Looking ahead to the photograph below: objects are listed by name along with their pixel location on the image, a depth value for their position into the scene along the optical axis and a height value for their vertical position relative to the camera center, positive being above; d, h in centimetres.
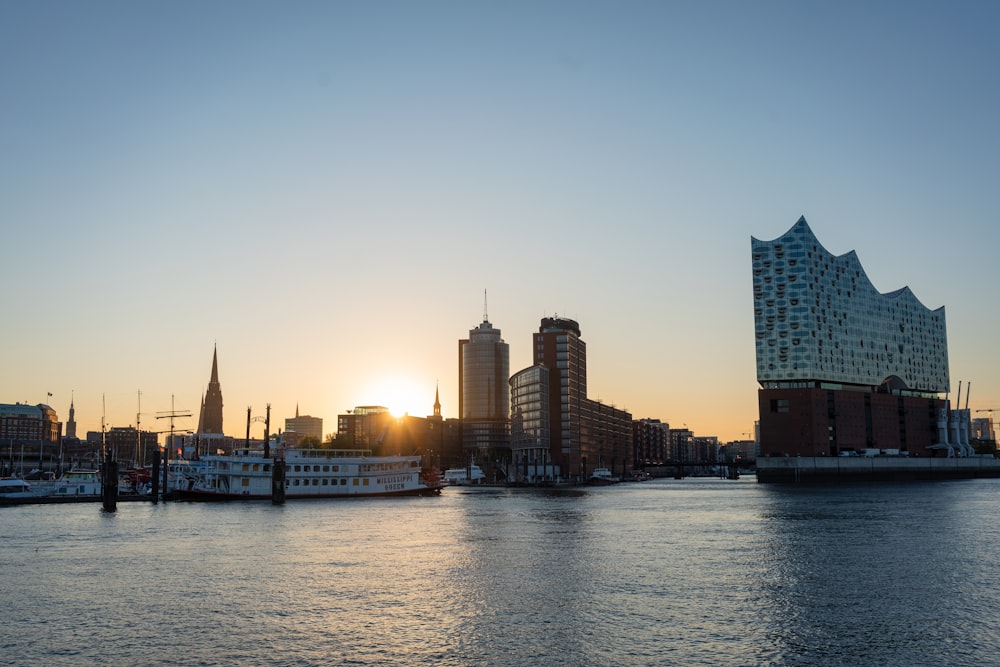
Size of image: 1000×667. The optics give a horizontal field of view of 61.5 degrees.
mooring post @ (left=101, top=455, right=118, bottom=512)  11500 -882
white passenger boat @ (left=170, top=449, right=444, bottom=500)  14488 -962
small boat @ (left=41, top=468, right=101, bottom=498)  14375 -1036
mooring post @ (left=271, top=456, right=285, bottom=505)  13275 -926
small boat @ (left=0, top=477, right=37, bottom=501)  13350 -1027
